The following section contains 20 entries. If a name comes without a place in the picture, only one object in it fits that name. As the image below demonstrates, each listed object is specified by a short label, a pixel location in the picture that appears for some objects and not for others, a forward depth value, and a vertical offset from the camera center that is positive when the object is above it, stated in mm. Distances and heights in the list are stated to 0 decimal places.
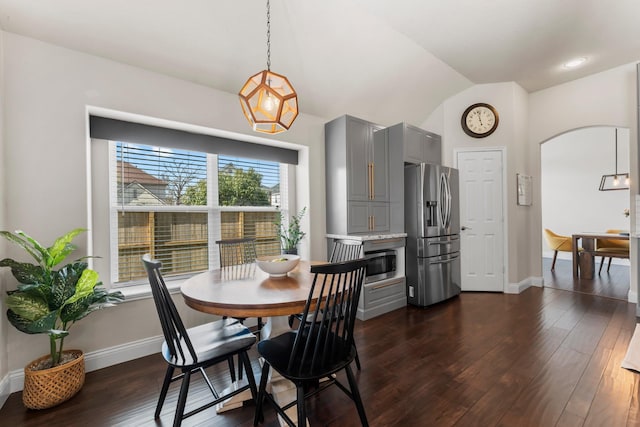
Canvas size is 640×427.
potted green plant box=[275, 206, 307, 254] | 3340 -218
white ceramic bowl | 1906 -354
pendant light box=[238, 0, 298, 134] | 1689 +712
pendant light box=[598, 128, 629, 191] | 5688 +576
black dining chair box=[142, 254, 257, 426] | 1426 -752
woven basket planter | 1755 -1070
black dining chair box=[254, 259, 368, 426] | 1346 -746
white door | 4184 -133
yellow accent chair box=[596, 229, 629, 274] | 4598 -671
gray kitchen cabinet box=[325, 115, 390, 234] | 3354 +462
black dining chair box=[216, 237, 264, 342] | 2547 -351
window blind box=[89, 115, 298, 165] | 2355 +745
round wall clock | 4207 +1392
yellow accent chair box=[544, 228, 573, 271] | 5438 -650
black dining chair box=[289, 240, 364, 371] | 2359 -356
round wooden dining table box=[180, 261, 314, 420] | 1391 -439
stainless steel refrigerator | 3561 -268
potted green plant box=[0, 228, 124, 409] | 1736 -570
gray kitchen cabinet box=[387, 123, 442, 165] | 3664 +960
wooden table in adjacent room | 4864 -827
